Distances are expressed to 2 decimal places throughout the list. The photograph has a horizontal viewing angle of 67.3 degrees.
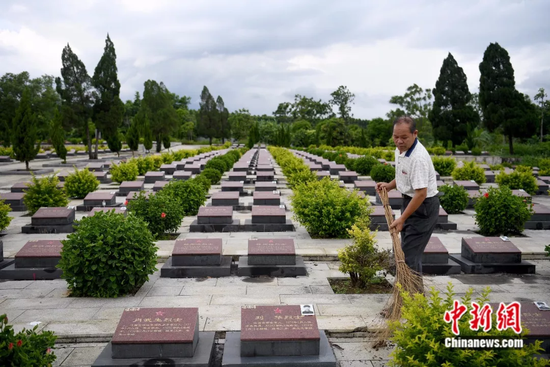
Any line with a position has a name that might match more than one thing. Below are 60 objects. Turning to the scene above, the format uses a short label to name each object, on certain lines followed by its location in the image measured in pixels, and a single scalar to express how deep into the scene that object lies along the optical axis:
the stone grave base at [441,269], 5.86
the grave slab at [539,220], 8.81
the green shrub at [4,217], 8.23
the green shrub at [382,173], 15.73
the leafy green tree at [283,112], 85.12
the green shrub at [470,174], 16.41
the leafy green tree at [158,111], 40.91
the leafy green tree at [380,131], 55.28
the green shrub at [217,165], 17.58
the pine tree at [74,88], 31.16
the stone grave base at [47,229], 8.66
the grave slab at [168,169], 20.39
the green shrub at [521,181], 13.52
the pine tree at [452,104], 37.62
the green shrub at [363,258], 4.91
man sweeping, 3.48
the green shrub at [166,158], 23.26
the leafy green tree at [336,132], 44.47
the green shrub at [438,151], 32.59
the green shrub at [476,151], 33.38
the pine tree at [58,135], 26.67
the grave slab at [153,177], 16.77
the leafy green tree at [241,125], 73.19
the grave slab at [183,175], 16.38
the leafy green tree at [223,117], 61.03
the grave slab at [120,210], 8.91
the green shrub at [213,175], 15.33
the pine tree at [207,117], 58.81
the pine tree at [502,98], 29.84
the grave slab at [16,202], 11.27
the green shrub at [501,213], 7.88
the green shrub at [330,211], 7.66
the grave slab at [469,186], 12.97
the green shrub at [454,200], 10.39
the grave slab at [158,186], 13.22
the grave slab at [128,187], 13.48
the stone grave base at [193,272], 5.77
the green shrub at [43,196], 9.98
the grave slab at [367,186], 13.09
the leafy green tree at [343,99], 71.12
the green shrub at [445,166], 18.67
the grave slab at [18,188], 13.69
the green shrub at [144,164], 19.75
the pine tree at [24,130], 21.06
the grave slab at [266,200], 10.43
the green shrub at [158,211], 7.59
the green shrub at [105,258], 4.85
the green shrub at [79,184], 13.05
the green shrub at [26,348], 2.63
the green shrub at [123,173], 16.64
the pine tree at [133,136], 33.72
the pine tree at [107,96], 31.89
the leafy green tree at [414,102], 56.17
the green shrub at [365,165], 19.41
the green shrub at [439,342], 2.38
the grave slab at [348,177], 17.22
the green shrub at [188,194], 9.94
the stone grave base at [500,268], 5.87
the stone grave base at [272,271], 5.80
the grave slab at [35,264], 5.68
